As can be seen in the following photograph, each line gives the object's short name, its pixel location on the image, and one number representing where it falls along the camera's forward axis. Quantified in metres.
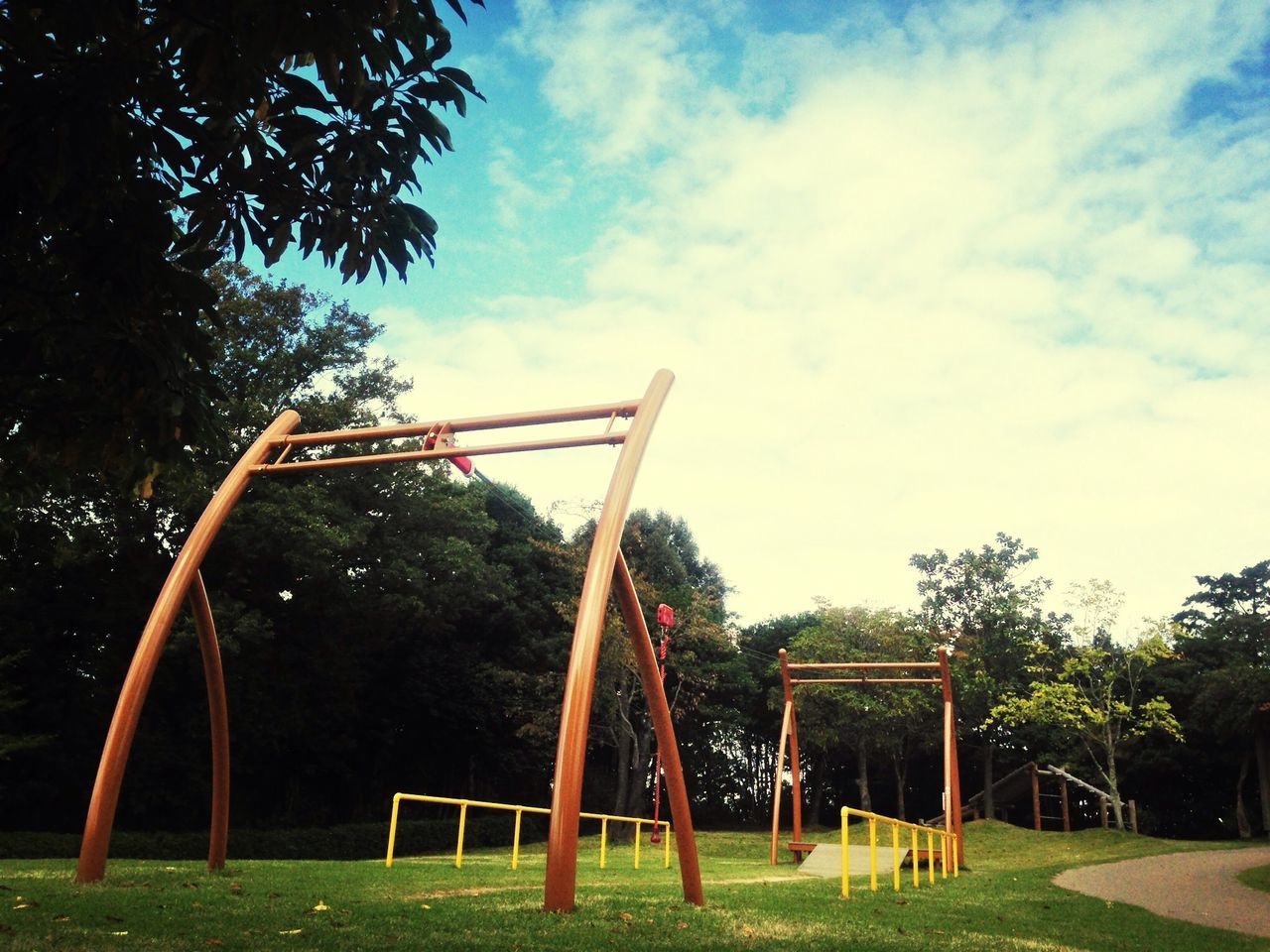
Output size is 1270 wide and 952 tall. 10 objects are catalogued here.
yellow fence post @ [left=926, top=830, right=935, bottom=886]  13.80
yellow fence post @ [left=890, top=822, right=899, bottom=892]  12.04
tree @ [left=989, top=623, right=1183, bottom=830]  28.64
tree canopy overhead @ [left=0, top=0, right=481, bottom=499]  3.68
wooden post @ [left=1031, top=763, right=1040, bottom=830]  31.44
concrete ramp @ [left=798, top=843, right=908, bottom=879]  15.84
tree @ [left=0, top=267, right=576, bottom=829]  23.88
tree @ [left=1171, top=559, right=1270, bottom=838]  28.14
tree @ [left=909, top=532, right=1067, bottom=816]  33.81
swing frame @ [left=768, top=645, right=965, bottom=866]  17.11
